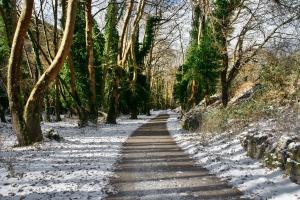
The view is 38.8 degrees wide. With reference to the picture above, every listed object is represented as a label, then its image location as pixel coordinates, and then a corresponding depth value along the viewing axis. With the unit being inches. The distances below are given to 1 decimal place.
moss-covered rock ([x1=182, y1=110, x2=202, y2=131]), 840.7
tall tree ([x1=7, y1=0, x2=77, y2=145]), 586.6
